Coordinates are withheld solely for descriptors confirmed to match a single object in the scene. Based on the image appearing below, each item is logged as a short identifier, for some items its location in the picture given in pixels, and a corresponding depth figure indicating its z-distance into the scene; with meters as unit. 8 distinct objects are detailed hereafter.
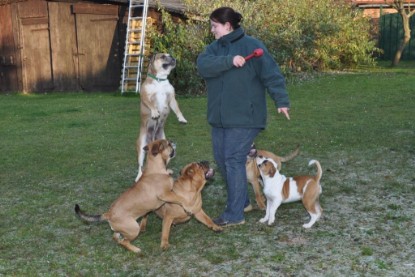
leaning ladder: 18.98
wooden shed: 20.19
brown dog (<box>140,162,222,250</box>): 5.85
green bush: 18.17
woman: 5.63
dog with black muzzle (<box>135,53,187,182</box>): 7.93
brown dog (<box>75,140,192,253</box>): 5.59
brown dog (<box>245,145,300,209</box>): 6.66
